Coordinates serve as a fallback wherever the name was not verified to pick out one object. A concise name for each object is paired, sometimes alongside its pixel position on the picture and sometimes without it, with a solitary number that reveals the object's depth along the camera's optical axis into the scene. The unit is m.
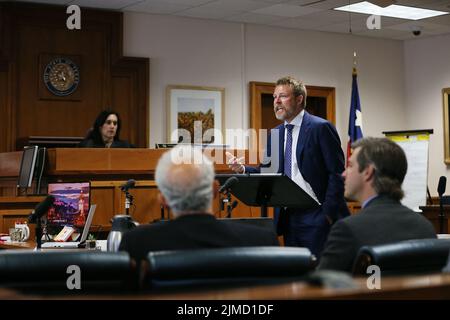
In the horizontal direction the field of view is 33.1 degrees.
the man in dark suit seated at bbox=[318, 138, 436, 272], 2.35
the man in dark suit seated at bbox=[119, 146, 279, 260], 2.10
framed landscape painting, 9.06
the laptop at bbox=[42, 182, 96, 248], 4.35
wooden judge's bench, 5.85
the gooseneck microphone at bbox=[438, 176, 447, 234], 7.51
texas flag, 9.84
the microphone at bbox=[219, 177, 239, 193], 3.69
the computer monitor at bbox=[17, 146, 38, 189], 5.57
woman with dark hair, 6.99
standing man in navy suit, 4.05
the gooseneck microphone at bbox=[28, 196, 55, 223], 3.39
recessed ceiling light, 8.77
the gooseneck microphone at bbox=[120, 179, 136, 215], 4.19
